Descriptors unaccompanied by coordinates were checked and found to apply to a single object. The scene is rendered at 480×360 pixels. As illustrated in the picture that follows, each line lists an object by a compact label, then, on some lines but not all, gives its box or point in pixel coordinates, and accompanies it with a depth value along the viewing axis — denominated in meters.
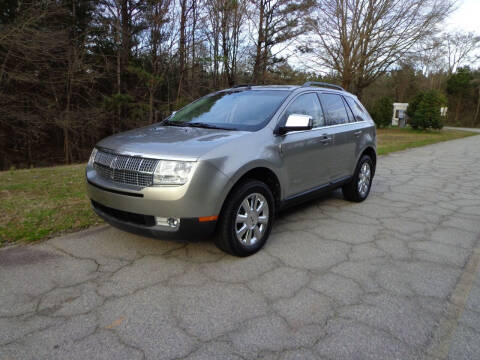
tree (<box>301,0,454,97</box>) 16.09
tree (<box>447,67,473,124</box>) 46.44
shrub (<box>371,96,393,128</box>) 27.12
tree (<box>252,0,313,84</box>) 16.59
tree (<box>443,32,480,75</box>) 46.59
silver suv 2.85
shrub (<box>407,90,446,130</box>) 22.31
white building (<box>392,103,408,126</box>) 37.14
